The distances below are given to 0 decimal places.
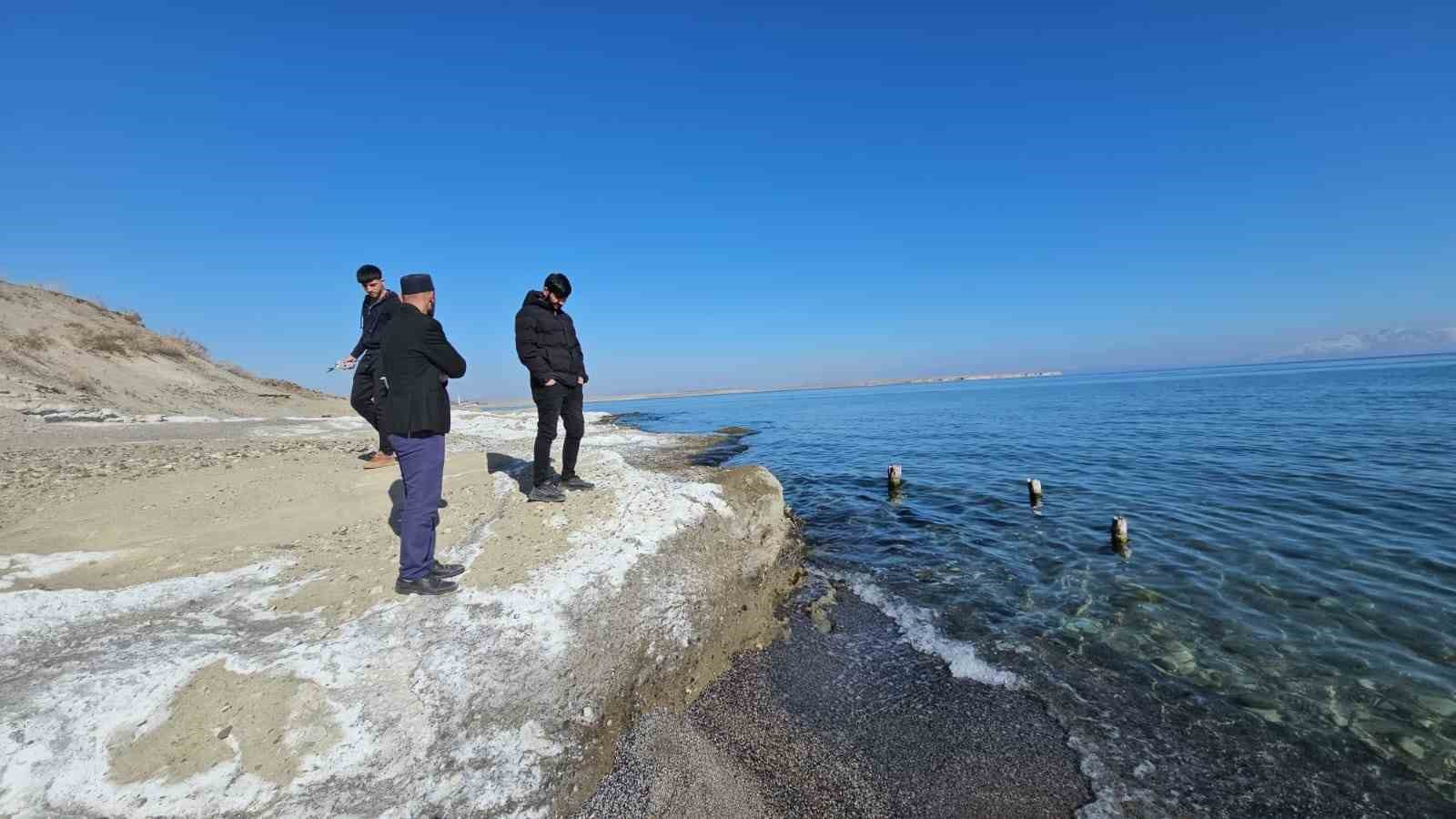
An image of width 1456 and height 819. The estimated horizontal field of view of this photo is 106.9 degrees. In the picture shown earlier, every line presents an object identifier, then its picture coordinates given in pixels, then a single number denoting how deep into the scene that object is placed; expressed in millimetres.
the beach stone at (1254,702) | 5509
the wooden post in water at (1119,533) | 10250
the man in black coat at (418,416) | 5172
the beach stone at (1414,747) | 4816
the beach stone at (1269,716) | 5289
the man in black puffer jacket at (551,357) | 7387
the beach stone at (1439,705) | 5297
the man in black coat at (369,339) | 8289
